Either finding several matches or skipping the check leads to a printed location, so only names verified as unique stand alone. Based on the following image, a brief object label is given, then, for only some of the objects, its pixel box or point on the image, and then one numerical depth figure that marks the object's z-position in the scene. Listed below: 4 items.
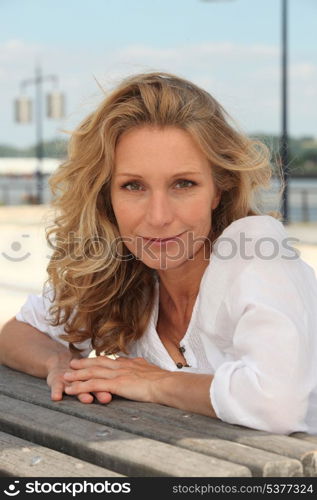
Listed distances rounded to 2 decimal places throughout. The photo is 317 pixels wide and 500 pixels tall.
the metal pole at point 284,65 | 17.97
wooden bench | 1.62
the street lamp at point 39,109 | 31.67
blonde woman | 2.09
